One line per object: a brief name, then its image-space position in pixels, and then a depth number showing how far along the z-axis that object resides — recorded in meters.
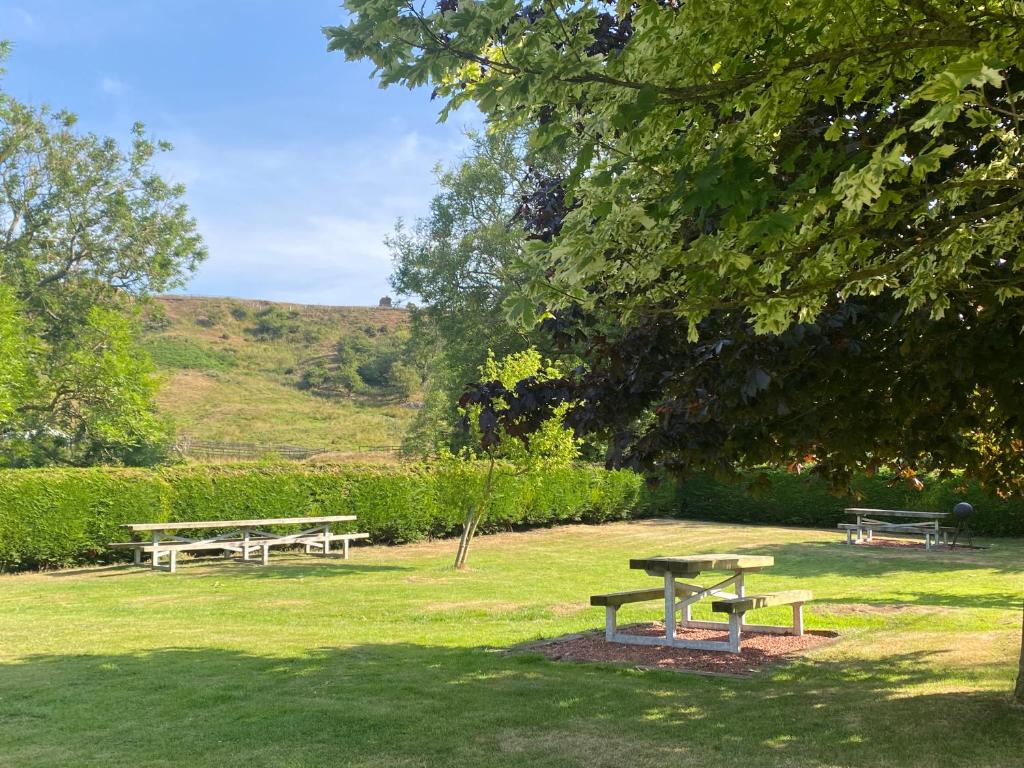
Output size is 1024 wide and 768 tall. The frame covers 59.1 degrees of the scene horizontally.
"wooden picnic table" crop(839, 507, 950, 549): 21.37
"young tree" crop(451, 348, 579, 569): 16.94
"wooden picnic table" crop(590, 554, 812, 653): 8.59
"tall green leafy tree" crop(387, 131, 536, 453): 33.31
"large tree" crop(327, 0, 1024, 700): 2.94
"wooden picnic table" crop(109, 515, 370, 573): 17.36
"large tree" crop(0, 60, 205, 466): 28.77
